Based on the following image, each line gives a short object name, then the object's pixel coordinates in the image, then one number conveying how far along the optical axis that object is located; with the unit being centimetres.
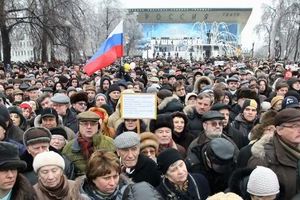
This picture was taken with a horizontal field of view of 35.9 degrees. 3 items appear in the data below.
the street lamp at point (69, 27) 1975
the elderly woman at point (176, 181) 366
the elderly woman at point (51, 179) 346
